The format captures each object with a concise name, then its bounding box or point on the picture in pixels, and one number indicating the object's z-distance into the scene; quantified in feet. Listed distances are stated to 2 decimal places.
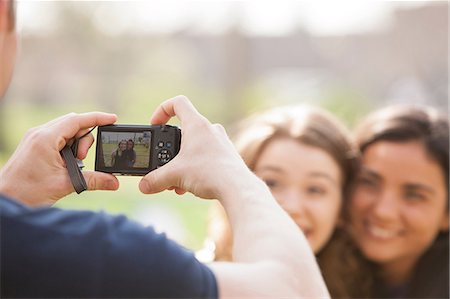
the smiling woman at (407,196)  9.70
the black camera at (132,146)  5.41
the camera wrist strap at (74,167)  5.22
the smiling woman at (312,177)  9.18
